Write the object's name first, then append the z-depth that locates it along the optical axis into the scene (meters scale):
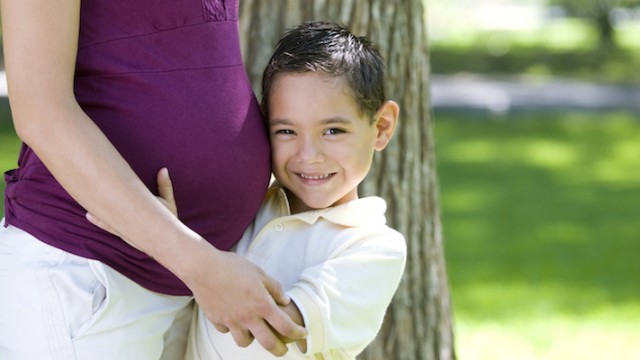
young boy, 3.95
